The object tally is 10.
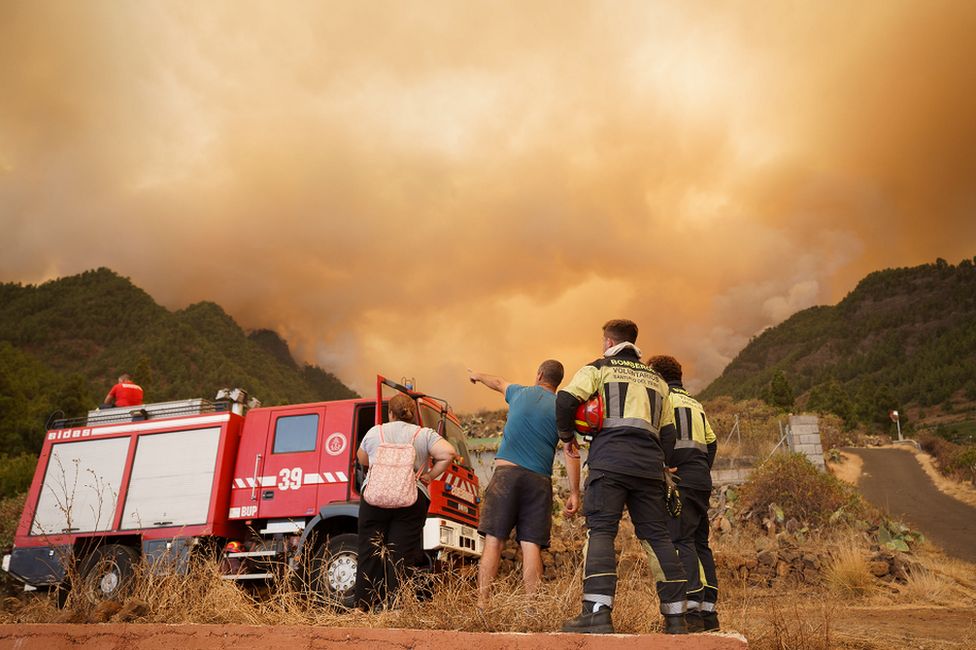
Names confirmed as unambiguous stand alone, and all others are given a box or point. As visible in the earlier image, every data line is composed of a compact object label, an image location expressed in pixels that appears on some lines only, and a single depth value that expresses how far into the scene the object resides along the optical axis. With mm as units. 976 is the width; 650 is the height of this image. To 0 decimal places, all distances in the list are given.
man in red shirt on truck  11711
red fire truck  8539
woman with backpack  5020
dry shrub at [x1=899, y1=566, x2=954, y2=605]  9727
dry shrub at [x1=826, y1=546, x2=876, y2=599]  9984
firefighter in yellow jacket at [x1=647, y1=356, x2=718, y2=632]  4566
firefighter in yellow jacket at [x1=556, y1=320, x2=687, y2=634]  3566
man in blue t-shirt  4863
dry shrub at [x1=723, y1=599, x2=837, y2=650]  4312
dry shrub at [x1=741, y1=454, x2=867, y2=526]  14047
